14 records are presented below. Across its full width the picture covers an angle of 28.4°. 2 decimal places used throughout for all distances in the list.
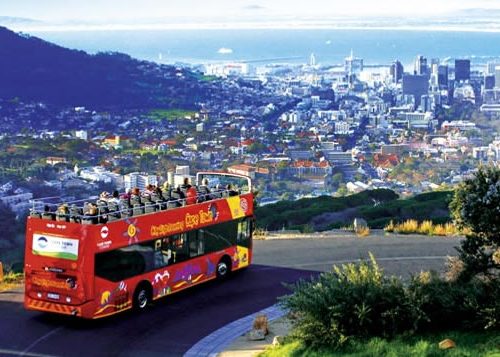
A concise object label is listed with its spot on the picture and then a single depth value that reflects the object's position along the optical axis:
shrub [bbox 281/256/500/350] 16.86
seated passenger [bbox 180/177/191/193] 25.00
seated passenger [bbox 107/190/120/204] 22.12
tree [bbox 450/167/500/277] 17.50
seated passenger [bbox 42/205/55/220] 20.69
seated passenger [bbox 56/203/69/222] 20.50
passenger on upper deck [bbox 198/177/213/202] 24.42
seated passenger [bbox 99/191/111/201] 22.59
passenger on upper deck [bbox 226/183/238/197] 25.59
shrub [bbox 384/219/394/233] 33.31
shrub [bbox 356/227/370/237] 32.12
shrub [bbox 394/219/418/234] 32.97
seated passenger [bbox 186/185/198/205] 23.80
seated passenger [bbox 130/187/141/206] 22.49
